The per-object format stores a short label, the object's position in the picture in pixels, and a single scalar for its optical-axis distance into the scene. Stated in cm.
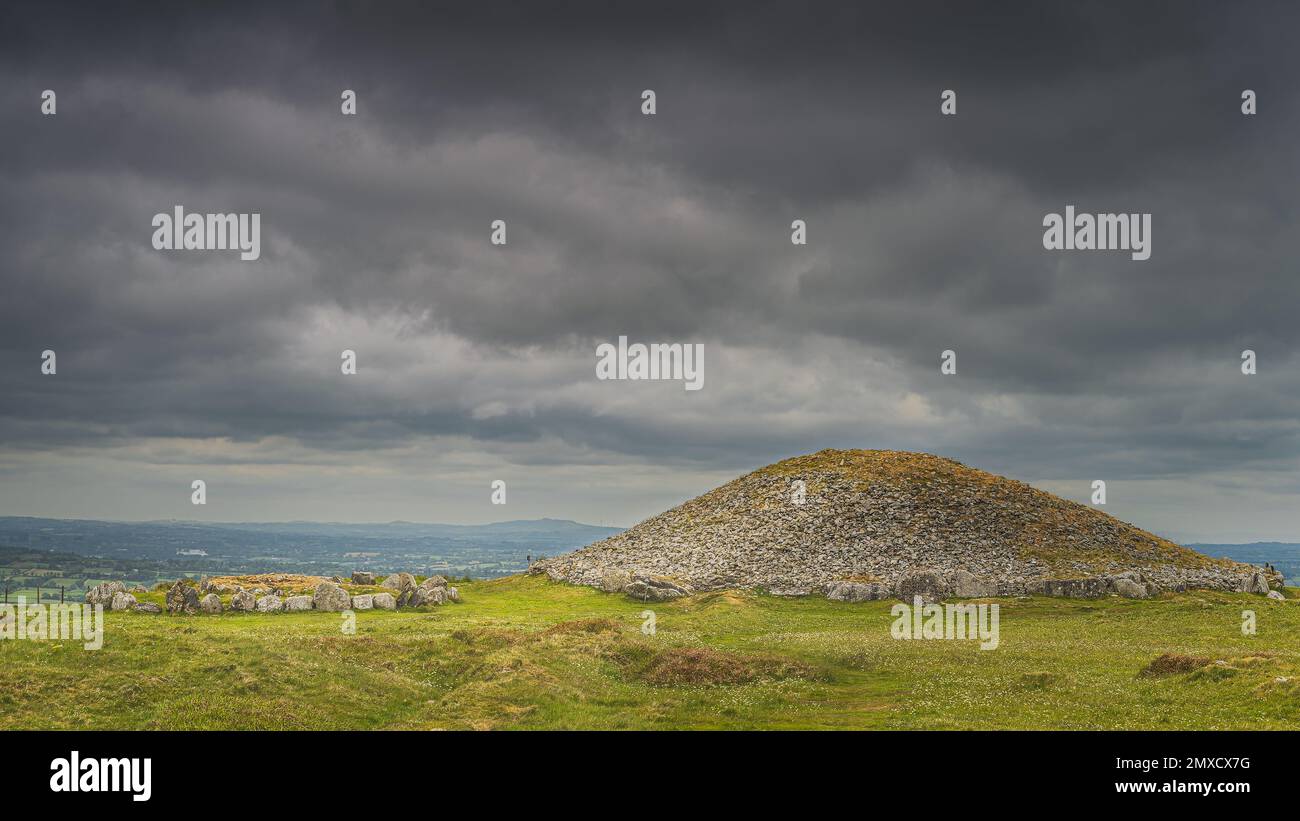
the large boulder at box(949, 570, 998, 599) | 8175
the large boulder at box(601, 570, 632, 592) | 9375
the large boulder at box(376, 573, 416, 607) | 8616
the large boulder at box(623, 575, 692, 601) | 8750
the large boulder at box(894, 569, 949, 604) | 8181
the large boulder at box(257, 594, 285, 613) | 7781
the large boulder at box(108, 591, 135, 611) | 7567
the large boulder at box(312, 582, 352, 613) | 8031
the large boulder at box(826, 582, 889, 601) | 8406
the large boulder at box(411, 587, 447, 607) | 8662
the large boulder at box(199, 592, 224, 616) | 7600
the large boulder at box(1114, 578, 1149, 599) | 8088
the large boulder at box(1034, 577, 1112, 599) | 8157
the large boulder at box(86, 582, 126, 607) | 7653
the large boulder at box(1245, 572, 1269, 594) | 8681
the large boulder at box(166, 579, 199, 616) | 7544
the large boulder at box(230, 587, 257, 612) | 7725
